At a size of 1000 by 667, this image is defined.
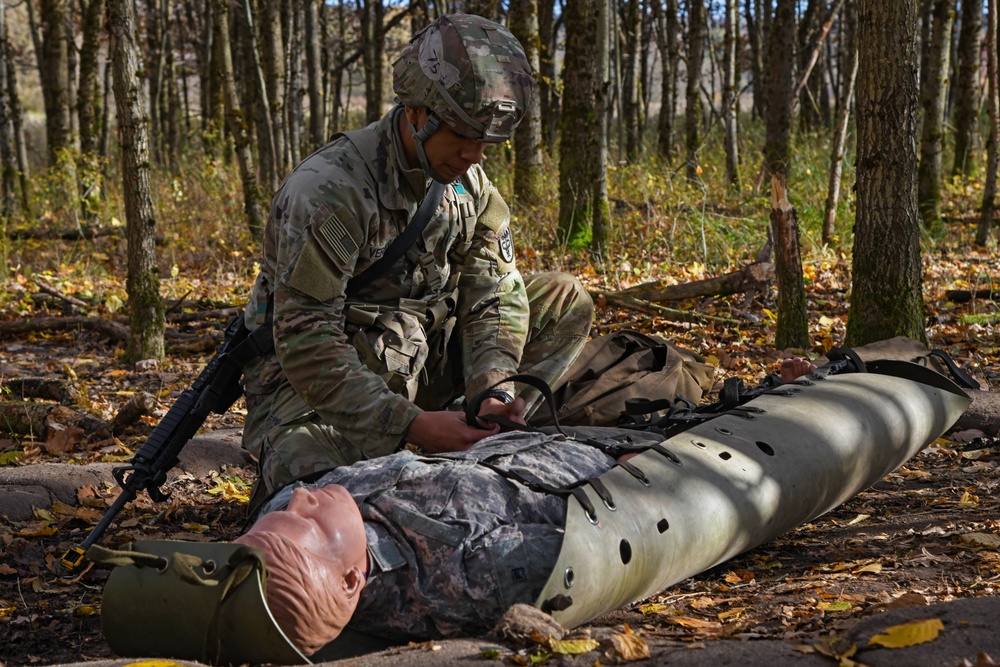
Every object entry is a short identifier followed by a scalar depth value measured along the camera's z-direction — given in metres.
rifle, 3.15
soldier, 2.92
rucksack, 3.57
